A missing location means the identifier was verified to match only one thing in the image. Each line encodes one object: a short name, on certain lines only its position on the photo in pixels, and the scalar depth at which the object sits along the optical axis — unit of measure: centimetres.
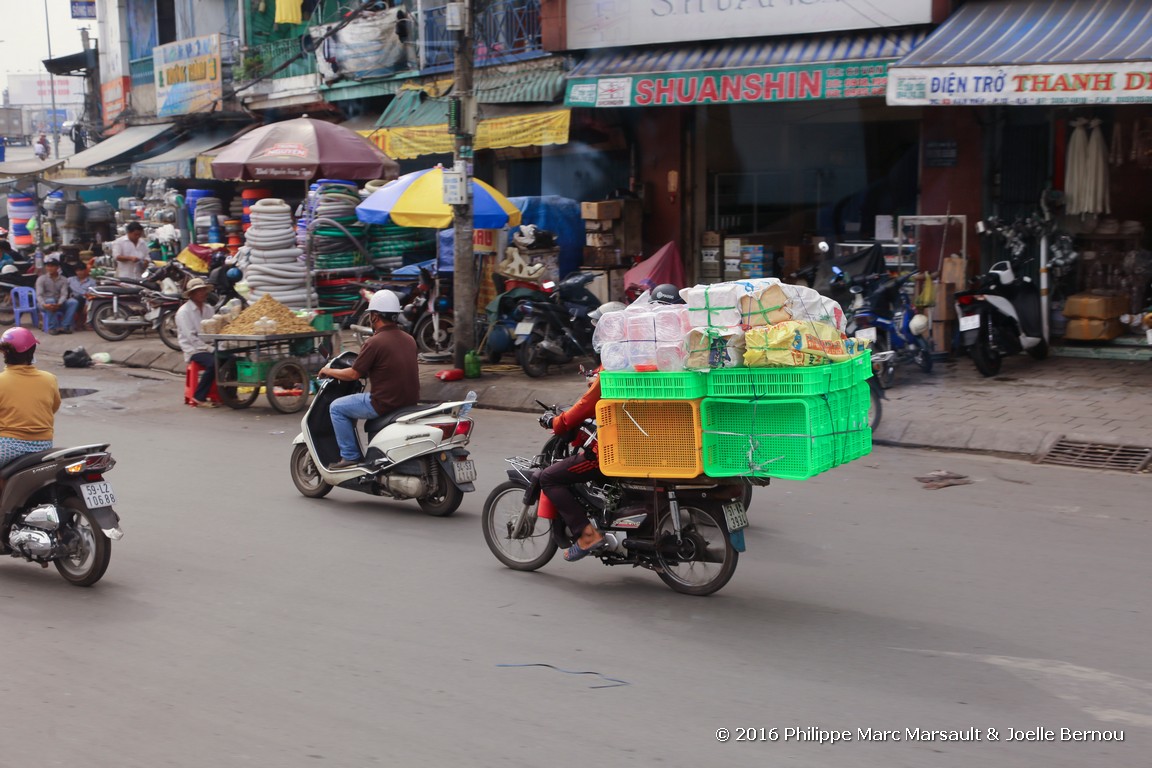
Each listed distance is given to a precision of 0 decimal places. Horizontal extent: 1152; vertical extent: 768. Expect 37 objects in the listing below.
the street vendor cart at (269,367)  1291
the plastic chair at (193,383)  1350
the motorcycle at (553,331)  1370
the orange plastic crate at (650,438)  585
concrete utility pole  1363
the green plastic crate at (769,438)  554
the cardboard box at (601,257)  1623
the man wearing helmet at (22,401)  661
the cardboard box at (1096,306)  1277
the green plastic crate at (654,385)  569
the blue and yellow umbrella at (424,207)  1401
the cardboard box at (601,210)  1597
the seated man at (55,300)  2056
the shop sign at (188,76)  2475
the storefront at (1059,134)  1116
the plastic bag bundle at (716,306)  564
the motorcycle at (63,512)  643
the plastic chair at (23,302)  2112
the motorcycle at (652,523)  610
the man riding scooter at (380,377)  841
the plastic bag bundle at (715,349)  562
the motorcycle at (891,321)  1212
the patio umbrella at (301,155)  1541
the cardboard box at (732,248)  1631
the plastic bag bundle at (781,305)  568
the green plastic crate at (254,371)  1294
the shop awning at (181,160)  2364
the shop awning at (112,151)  2691
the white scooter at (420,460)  808
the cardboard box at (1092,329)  1284
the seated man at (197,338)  1340
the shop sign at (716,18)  1358
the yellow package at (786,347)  551
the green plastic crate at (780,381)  547
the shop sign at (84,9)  2952
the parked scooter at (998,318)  1209
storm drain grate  925
